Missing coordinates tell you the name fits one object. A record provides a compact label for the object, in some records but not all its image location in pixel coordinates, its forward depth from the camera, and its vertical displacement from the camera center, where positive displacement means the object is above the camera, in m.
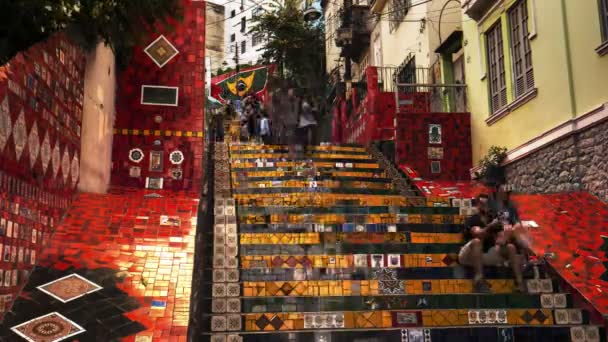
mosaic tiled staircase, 6.38 -0.58
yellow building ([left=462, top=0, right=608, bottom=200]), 9.76 +2.56
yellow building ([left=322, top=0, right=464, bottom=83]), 17.84 +6.61
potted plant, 12.77 +1.33
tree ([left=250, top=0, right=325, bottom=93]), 31.88 +9.81
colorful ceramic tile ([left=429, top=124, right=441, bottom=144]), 14.44 +2.27
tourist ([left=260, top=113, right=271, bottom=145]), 15.89 +2.69
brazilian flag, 23.68 +5.76
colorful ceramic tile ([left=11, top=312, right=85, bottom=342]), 5.55 -0.82
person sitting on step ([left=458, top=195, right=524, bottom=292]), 7.27 -0.25
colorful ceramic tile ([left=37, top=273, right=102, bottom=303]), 6.30 -0.52
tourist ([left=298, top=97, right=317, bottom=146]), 13.91 +2.45
